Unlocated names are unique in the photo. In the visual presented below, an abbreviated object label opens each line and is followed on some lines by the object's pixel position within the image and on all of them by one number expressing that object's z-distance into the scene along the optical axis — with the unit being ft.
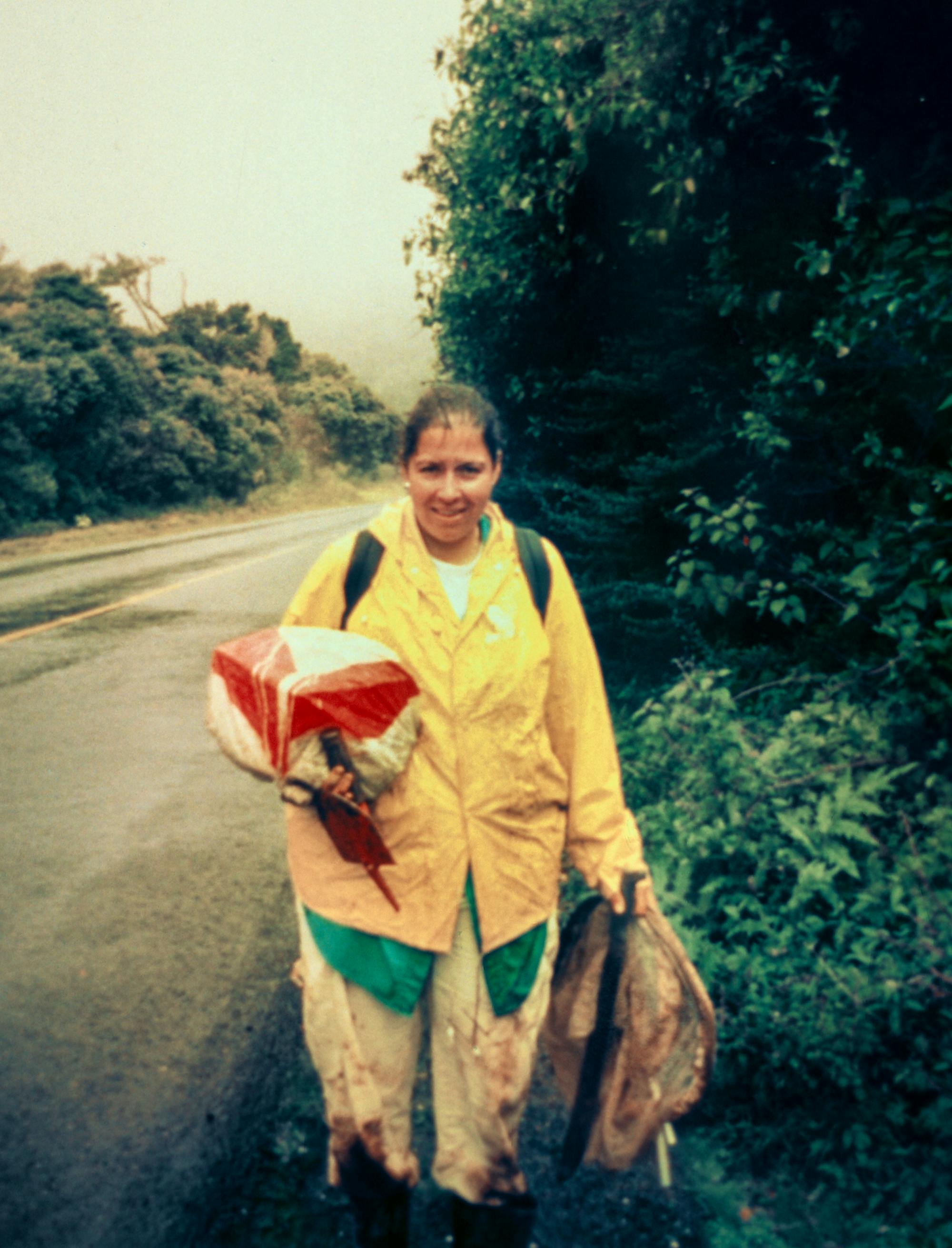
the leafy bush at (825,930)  7.45
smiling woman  5.98
